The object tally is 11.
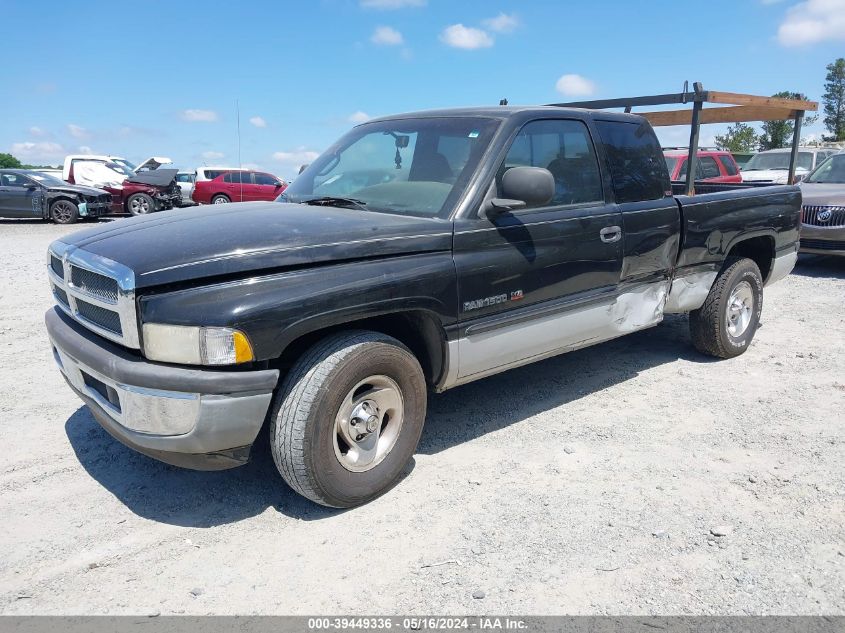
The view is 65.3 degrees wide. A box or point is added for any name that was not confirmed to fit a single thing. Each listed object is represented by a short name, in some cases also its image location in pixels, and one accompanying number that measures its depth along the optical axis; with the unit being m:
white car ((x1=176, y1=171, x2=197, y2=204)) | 24.36
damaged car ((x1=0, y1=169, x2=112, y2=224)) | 17.41
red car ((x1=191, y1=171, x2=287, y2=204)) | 21.22
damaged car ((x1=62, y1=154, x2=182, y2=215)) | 19.09
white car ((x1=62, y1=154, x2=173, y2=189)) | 21.03
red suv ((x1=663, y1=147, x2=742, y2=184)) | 12.86
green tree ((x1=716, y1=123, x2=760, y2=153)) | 47.66
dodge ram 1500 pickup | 2.84
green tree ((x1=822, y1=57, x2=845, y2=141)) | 64.94
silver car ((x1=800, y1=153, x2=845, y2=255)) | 9.37
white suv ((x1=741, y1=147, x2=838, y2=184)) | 15.24
